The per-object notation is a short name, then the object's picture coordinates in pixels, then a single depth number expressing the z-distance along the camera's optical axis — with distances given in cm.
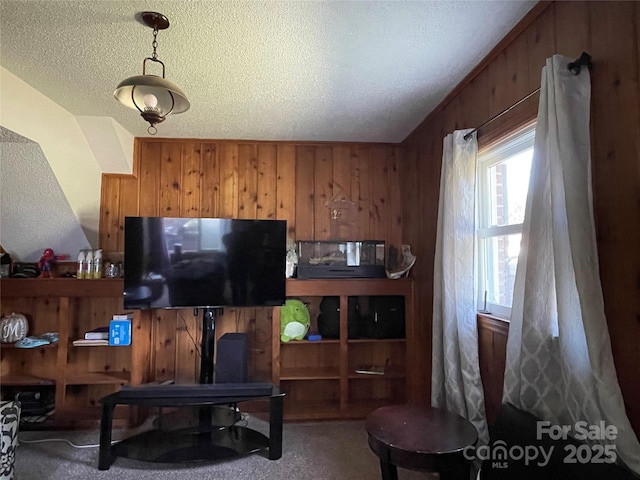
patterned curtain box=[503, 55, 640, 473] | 118
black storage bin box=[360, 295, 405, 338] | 309
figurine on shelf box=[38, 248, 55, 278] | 298
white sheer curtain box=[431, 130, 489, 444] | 200
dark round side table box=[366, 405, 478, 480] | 149
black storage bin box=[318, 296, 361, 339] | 312
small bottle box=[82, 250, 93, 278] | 295
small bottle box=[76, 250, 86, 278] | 294
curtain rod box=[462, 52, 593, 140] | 129
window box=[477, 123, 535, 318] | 188
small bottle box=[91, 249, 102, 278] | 298
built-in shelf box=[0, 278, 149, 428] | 279
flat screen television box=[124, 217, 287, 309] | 263
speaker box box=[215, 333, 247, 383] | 256
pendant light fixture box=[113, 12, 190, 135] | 150
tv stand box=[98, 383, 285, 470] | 228
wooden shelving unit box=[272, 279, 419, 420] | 301
